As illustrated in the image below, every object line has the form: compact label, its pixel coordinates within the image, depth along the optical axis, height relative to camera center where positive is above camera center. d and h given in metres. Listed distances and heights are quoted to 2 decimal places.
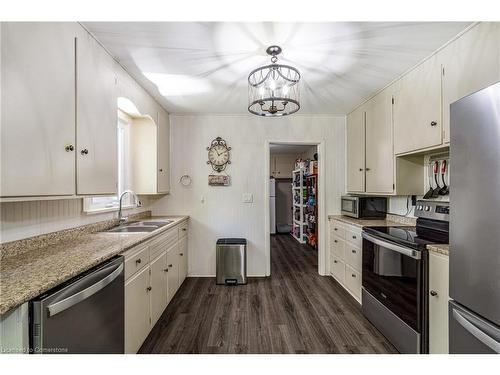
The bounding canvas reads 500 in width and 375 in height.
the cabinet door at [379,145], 2.31 +0.46
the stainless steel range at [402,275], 1.52 -0.69
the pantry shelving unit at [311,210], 4.63 -0.52
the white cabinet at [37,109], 0.97 +0.39
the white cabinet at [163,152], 2.83 +0.46
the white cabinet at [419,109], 1.74 +0.68
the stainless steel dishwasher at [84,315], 0.83 -0.57
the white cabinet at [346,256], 2.44 -0.85
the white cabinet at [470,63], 1.34 +0.82
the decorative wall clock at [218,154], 3.19 +0.47
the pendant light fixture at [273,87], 1.66 +1.01
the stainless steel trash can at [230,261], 2.95 -0.99
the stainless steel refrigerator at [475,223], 0.94 -0.17
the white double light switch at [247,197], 3.21 -0.16
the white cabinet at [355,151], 2.83 +0.49
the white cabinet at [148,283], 1.50 -0.81
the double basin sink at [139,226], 2.17 -0.43
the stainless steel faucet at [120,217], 2.22 -0.32
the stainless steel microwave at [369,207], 2.76 -0.26
